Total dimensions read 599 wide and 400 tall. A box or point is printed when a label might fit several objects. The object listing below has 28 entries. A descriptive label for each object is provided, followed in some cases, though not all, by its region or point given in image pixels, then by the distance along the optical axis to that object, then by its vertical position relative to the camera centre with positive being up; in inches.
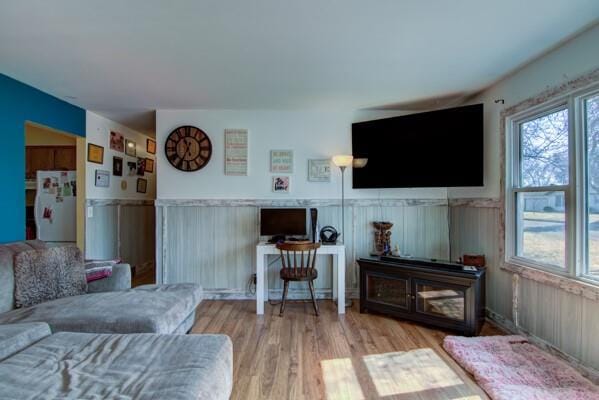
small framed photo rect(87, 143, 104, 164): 149.0 +22.9
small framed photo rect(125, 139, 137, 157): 180.8 +30.9
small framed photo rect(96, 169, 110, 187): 154.9 +10.9
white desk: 130.9 -29.3
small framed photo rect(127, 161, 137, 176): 183.8 +19.2
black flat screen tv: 120.0 +21.8
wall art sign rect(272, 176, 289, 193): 150.1 +8.1
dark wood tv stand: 107.0 -34.9
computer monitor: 142.8 -10.0
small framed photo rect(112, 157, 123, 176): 167.8 +18.5
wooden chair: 124.0 -30.0
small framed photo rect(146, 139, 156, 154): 207.6 +36.8
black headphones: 141.2 -16.5
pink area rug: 73.1 -46.1
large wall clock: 148.8 +24.5
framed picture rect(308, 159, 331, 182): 150.1 +15.0
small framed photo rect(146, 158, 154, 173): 206.7 +23.6
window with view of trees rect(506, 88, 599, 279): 81.8 +3.9
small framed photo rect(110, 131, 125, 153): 167.0 +32.1
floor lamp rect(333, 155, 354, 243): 136.1 +15.6
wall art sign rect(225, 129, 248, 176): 149.6 +23.2
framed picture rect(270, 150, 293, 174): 149.9 +18.9
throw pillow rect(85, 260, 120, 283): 103.5 -24.3
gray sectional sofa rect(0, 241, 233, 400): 48.1 -29.5
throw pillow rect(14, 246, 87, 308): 88.7 -23.3
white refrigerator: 148.2 -3.4
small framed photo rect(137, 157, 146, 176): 195.0 +21.7
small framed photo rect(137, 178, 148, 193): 194.2 +9.2
